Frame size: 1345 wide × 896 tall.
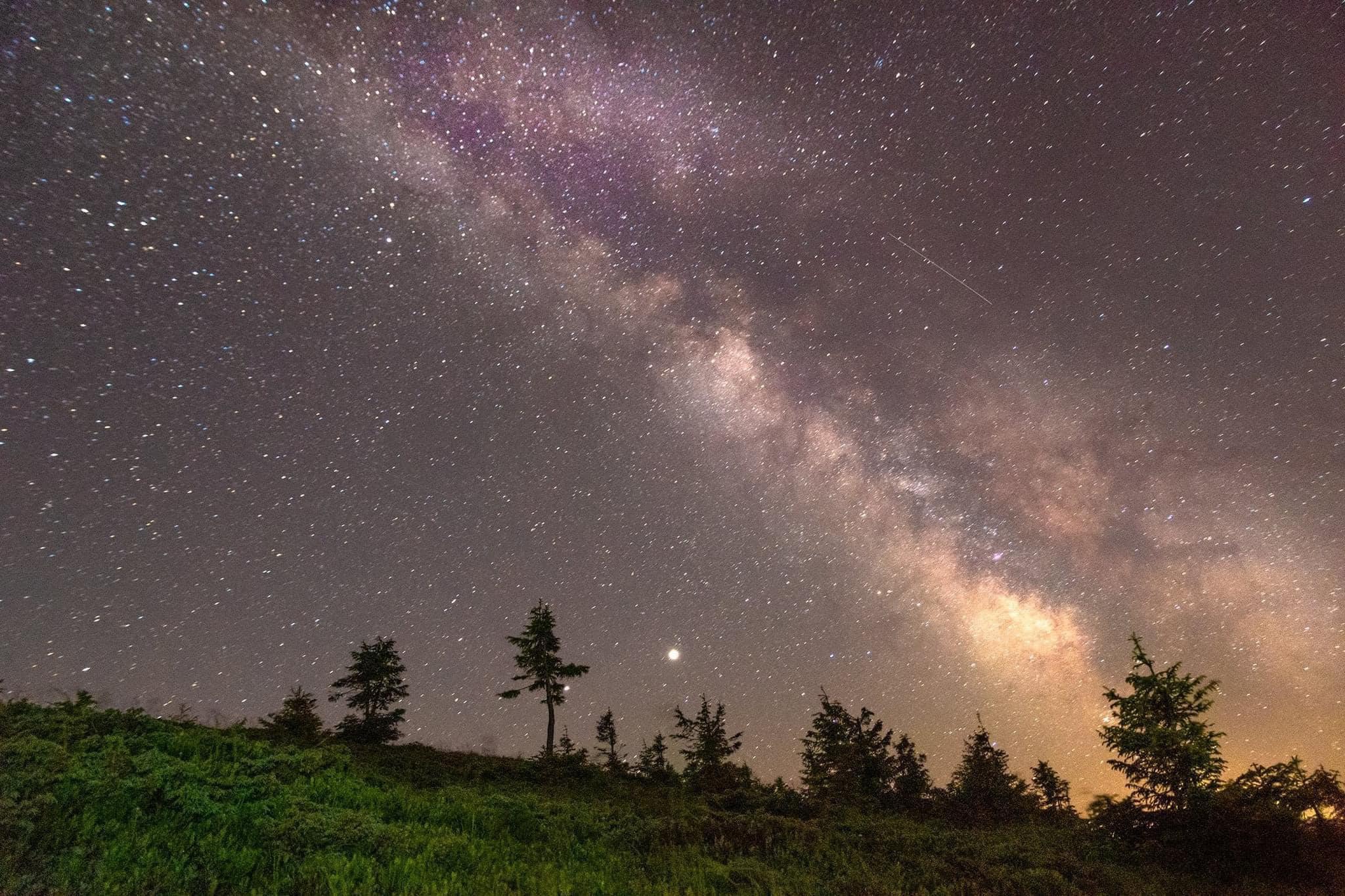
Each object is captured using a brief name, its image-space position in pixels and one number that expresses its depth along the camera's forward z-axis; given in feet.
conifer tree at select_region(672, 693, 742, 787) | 148.56
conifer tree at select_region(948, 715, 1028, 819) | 119.96
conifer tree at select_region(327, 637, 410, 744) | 116.67
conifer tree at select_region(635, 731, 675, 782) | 156.87
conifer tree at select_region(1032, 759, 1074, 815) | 168.04
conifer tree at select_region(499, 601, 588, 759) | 132.36
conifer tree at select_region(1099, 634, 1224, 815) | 55.06
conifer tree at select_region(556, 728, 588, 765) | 105.50
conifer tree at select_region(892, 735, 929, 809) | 127.13
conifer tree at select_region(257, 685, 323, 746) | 82.43
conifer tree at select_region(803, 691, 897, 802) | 121.49
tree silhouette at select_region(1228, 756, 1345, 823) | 51.65
